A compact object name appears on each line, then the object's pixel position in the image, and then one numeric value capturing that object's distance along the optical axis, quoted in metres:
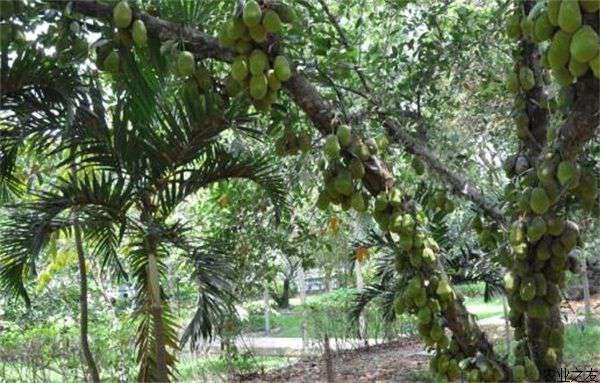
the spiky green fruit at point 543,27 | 1.76
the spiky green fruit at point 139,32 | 2.13
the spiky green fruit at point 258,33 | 2.16
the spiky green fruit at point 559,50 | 1.71
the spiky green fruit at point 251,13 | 2.09
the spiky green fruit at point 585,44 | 1.61
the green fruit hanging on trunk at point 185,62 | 2.23
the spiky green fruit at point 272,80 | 2.24
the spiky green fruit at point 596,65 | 1.63
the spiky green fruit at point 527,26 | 1.85
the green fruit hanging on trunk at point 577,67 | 1.69
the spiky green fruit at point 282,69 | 2.21
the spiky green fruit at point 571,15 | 1.64
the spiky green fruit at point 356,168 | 2.53
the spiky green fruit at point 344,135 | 2.45
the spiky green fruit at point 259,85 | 2.22
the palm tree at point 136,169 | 2.52
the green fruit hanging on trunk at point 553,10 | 1.70
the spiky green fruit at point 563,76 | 1.79
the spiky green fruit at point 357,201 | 2.55
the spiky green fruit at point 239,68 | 2.24
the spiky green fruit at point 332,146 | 2.43
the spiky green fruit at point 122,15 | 2.11
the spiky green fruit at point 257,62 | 2.21
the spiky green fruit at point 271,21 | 2.13
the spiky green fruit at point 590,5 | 1.63
